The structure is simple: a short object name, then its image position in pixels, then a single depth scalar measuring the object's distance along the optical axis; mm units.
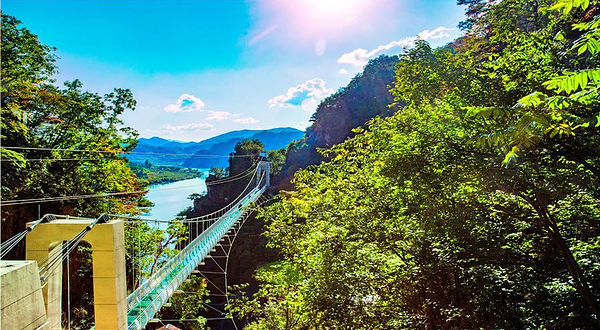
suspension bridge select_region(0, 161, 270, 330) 7623
